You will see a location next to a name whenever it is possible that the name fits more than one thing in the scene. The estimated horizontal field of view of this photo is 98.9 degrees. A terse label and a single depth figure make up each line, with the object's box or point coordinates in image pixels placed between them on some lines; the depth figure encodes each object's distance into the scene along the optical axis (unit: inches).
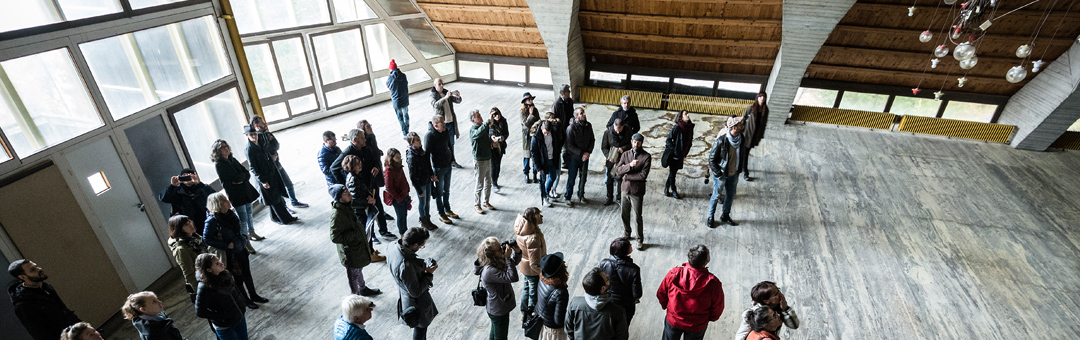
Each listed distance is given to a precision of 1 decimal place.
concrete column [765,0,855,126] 323.4
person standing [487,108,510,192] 264.2
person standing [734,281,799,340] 122.2
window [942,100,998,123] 422.2
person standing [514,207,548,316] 159.8
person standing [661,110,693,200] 264.7
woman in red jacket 209.9
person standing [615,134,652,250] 215.0
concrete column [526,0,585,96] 387.9
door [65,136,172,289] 183.6
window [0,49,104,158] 161.5
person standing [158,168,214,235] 192.9
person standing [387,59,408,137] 358.3
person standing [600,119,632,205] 248.2
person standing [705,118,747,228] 234.8
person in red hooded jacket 137.4
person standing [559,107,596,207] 256.4
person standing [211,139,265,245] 209.7
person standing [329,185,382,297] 168.4
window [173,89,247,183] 238.5
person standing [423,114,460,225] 231.1
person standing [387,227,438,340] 138.6
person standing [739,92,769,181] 291.9
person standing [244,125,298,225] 229.5
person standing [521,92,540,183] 277.1
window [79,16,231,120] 194.3
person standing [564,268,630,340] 119.3
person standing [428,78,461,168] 328.5
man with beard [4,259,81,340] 136.0
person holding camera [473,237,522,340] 140.1
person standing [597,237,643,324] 141.3
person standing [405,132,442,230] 219.1
